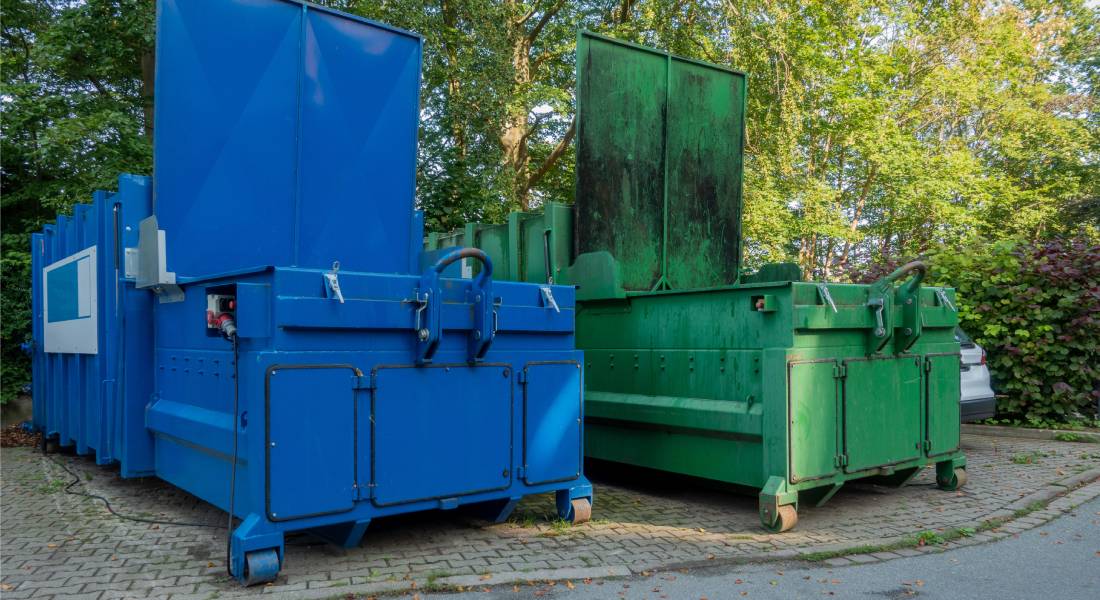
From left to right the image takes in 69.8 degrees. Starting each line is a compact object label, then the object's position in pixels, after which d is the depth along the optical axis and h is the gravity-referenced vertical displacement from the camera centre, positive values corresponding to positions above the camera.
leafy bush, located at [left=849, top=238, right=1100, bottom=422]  10.10 -0.33
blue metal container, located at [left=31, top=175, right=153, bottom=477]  6.01 -0.29
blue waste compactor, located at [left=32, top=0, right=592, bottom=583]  4.31 -0.12
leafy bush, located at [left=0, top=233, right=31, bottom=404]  10.88 -0.28
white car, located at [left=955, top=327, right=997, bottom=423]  8.97 -1.03
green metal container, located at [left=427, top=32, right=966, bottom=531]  5.55 -0.20
